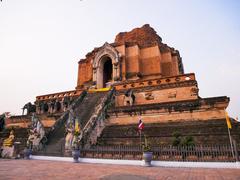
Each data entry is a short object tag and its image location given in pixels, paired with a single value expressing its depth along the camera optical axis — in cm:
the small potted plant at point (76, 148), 1075
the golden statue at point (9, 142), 1305
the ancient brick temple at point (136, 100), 1231
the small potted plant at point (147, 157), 888
